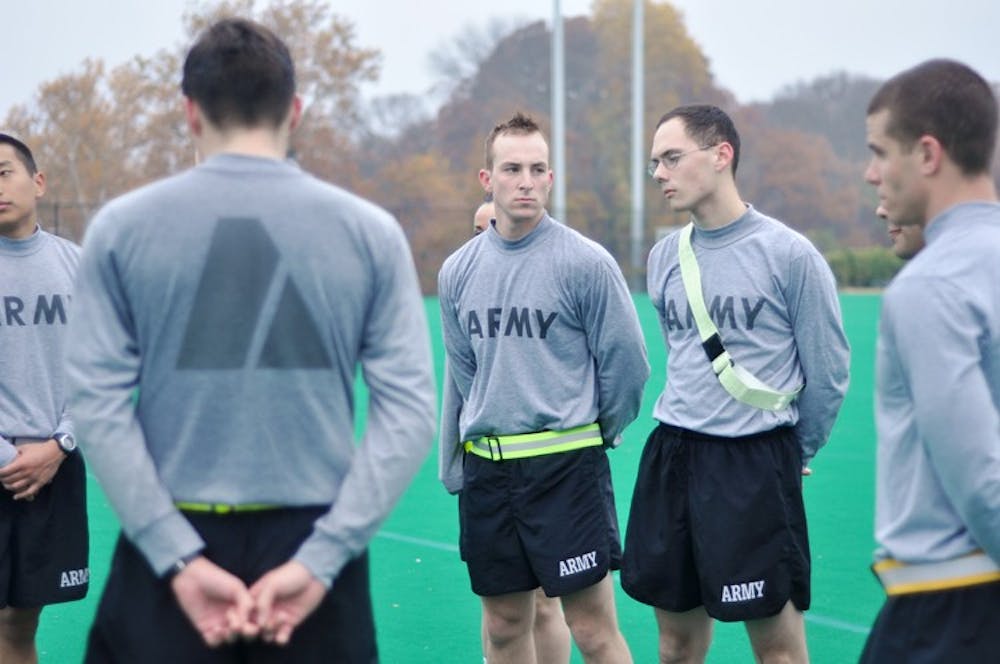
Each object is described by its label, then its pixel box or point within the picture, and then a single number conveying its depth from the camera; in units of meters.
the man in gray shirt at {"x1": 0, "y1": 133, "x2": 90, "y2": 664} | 4.77
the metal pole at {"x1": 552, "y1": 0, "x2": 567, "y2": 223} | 34.62
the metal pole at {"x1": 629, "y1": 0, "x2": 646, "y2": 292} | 37.95
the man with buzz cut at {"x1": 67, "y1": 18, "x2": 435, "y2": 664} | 2.77
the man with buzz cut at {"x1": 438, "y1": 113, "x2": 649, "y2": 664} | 4.84
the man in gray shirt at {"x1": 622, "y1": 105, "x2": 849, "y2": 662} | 4.58
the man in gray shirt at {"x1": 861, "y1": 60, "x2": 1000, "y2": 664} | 2.63
